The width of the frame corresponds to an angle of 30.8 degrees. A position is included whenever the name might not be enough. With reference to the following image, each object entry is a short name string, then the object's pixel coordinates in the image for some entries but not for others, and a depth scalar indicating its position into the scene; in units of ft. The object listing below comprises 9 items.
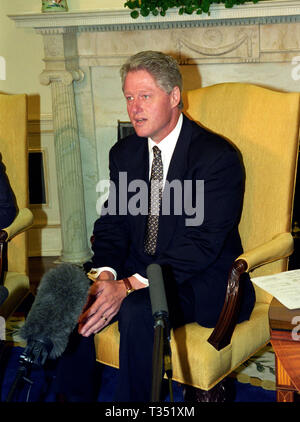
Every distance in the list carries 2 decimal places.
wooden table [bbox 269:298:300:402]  5.05
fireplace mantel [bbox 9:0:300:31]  12.37
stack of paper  5.59
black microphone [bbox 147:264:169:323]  3.41
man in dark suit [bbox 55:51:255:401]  6.29
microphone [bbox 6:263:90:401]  3.34
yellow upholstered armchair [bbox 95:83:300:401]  6.22
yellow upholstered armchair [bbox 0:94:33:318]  8.93
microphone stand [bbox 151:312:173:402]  2.98
